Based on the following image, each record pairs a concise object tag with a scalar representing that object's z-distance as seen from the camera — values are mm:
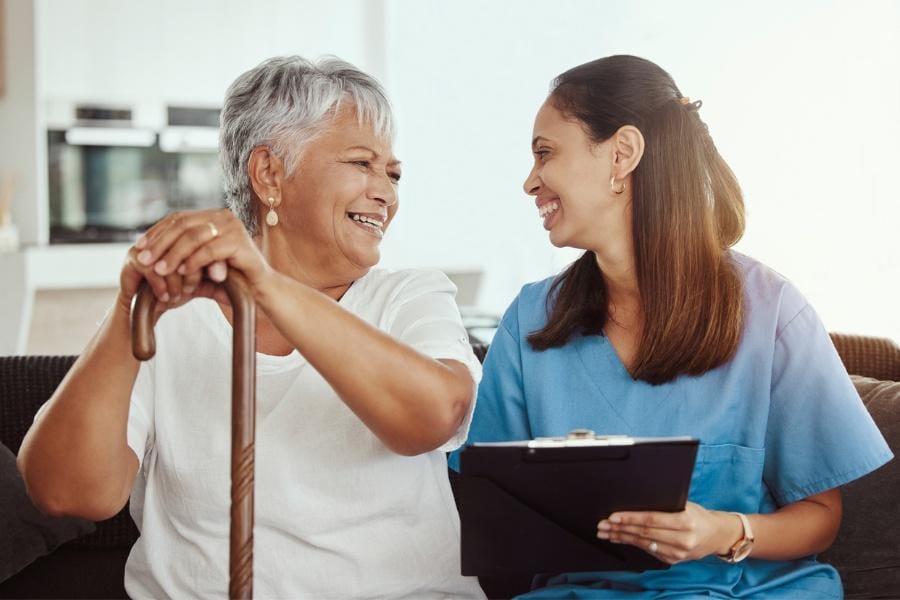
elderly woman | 1305
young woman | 1602
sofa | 1833
